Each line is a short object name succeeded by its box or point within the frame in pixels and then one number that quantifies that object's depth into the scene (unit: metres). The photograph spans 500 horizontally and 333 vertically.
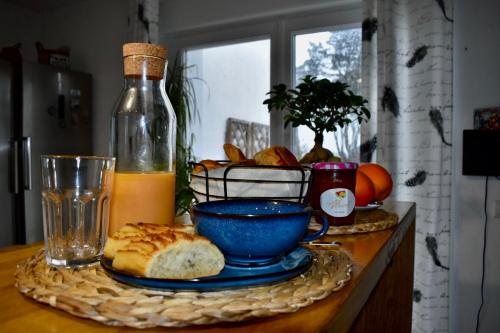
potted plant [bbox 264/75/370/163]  0.94
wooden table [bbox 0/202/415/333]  0.31
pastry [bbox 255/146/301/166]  0.72
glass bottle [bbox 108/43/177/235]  0.55
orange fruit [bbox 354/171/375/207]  0.86
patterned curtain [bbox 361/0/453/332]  2.08
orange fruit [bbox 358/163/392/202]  0.95
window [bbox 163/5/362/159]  2.62
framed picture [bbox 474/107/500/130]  2.03
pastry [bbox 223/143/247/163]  0.82
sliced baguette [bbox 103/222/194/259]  0.42
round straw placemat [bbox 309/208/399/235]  0.72
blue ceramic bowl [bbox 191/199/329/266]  0.41
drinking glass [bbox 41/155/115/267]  0.47
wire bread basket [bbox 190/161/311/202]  0.63
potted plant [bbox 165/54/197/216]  2.81
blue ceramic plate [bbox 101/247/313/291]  0.36
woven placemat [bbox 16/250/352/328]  0.31
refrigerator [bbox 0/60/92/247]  2.83
